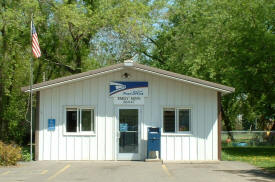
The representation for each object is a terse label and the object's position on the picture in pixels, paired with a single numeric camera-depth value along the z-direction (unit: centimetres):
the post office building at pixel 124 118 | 1870
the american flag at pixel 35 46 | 1914
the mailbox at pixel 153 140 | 1805
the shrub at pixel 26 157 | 1866
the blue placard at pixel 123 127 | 1880
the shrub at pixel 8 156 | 1675
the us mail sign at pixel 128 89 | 1881
